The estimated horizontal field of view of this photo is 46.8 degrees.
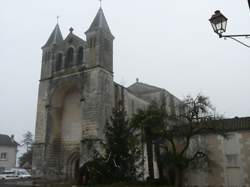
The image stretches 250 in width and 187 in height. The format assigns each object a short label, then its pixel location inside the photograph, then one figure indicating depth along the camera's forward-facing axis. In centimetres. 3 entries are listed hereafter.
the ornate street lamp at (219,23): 740
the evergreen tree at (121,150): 1977
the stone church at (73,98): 2642
